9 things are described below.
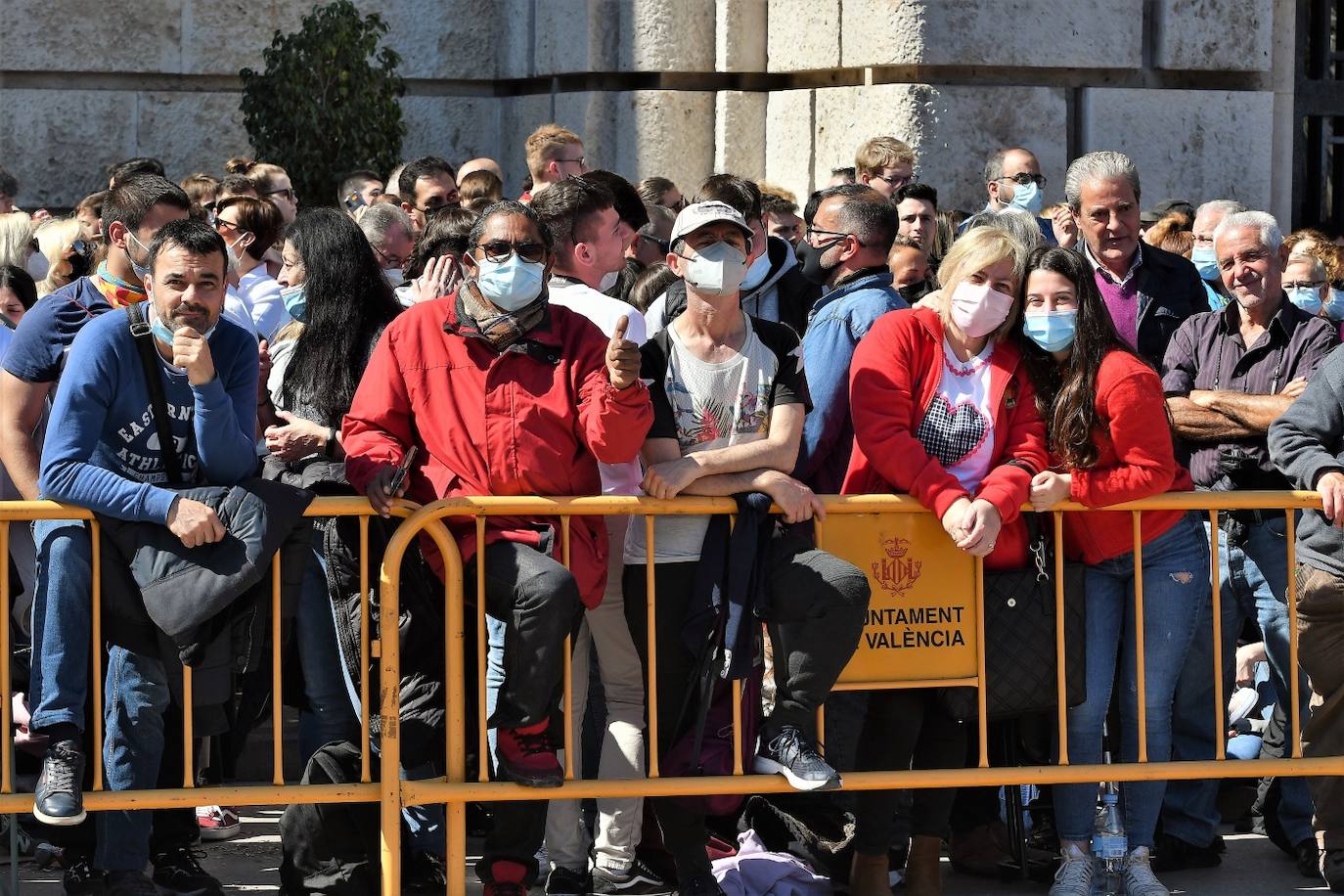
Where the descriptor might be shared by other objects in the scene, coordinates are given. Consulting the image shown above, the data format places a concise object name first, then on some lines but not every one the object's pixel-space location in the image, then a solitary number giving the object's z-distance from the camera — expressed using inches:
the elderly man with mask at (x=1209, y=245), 607.8
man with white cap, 421.4
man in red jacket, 413.1
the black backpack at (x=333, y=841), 437.7
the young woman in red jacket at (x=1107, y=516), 438.9
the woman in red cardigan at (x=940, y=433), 434.0
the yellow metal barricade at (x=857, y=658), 414.3
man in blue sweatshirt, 409.4
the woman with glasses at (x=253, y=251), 561.6
